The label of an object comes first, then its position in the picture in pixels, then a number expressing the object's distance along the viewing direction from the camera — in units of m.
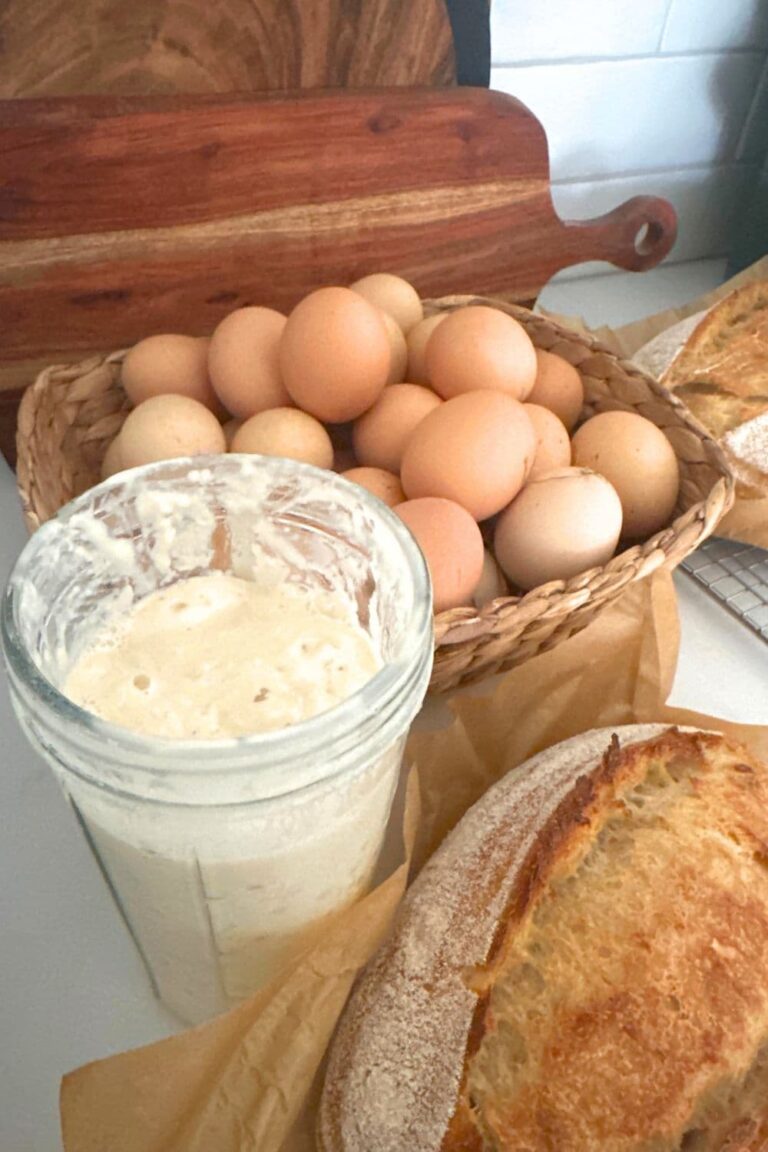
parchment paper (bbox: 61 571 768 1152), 0.39
